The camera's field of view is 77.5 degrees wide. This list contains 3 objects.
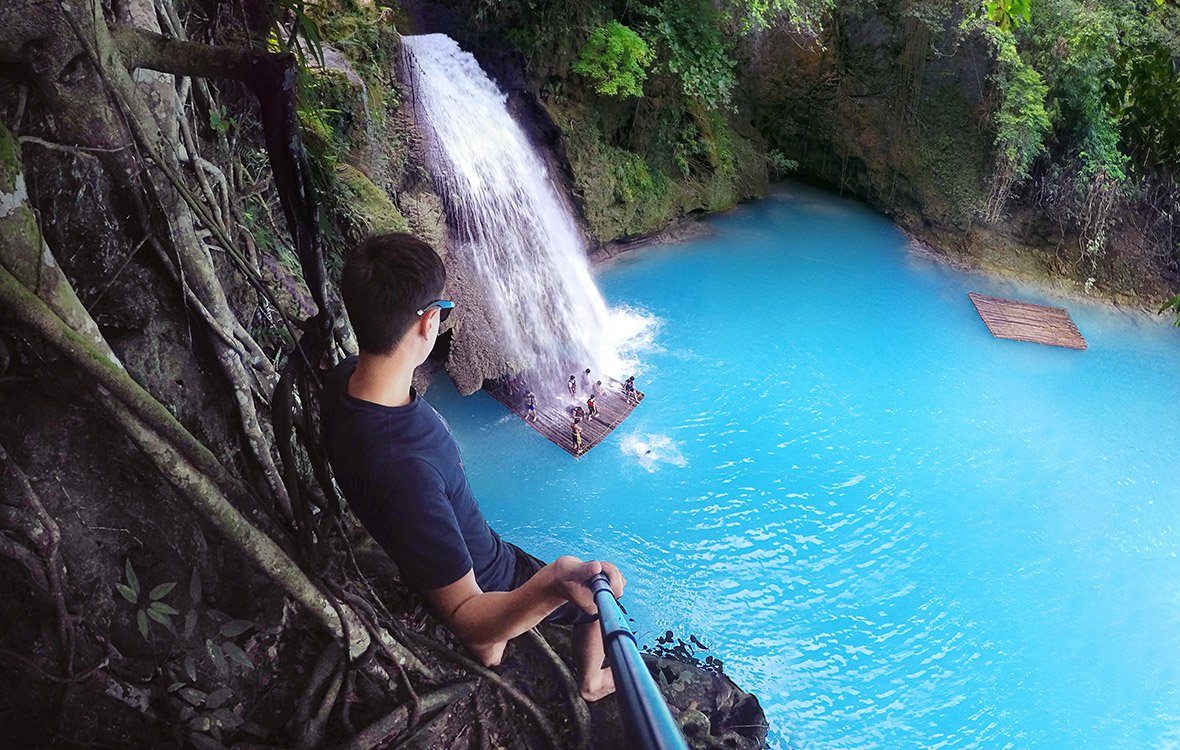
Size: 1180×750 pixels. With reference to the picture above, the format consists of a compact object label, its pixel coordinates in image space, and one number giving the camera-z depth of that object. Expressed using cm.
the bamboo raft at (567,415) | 703
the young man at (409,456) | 172
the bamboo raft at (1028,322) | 907
